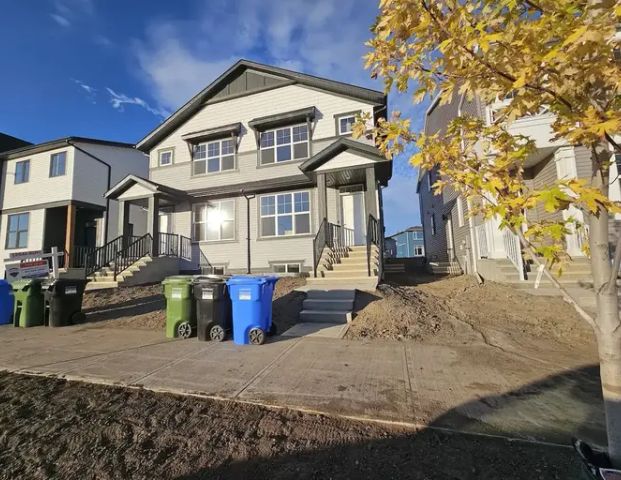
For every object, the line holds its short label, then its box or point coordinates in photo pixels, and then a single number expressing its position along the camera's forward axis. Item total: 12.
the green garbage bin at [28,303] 7.69
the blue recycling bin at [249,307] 5.44
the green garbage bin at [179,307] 6.01
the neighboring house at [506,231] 8.56
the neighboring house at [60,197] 16.17
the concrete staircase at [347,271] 8.31
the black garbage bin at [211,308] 5.64
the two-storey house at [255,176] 12.11
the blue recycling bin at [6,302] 8.24
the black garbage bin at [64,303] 7.52
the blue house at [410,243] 43.38
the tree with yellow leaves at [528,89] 1.68
